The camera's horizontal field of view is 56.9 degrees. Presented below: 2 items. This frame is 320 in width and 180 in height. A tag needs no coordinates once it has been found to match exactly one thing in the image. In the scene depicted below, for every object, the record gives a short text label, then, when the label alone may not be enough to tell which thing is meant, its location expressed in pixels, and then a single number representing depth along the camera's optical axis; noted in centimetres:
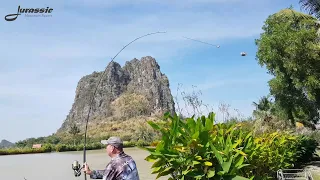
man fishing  265
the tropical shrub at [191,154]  282
